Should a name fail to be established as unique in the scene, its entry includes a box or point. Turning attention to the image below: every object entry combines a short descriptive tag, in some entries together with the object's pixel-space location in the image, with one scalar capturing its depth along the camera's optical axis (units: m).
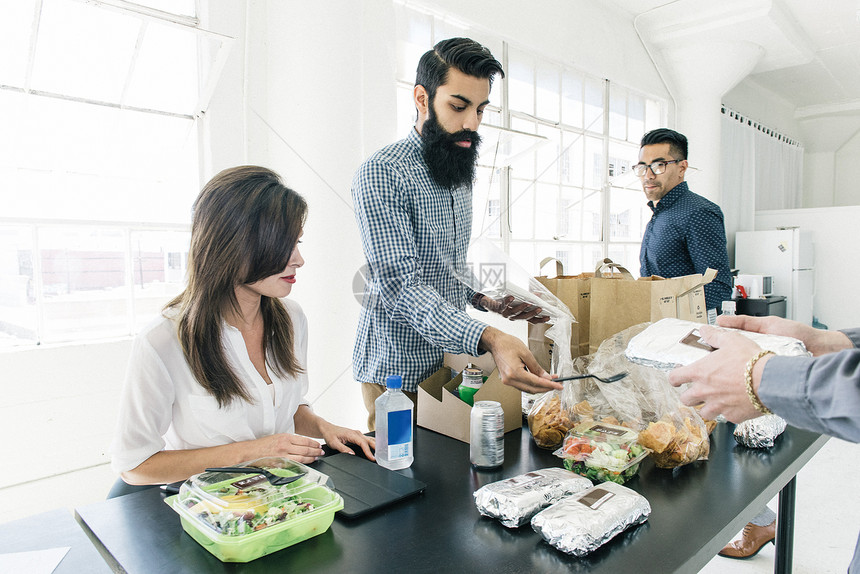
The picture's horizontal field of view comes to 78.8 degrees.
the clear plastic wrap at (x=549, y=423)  1.17
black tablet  0.89
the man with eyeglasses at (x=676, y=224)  2.21
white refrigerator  5.82
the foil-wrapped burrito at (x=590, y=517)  0.75
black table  0.74
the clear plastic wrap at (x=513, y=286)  1.31
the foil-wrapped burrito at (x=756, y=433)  1.20
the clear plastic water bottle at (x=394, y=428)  1.05
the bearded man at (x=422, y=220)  1.37
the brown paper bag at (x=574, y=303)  1.51
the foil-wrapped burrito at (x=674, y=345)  0.92
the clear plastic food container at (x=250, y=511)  0.73
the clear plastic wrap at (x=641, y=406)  1.07
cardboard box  1.19
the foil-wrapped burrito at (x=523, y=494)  0.83
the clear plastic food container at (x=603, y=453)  0.98
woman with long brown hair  1.05
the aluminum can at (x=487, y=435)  1.06
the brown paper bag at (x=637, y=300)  1.42
